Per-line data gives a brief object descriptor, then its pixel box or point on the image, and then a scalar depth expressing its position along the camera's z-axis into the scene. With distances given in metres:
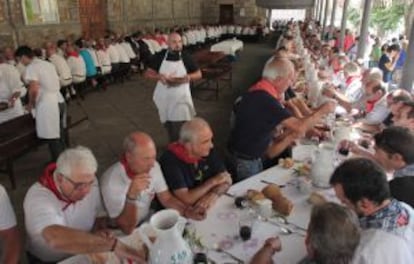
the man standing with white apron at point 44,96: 4.92
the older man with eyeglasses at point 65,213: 1.84
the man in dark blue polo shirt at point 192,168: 2.52
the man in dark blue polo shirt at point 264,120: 3.01
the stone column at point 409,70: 4.53
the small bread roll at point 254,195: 2.35
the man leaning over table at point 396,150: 2.32
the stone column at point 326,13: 16.78
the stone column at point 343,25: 10.73
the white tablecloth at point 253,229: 1.91
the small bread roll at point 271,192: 2.39
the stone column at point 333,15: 14.20
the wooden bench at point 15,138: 4.40
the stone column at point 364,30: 7.88
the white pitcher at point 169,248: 1.58
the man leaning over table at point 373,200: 1.72
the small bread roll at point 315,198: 2.36
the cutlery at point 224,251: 1.87
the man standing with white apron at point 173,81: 4.77
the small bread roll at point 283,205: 2.28
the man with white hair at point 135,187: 2.20
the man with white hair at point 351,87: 4.94
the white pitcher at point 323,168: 2.63
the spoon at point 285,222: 2.14
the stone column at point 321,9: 21.21
